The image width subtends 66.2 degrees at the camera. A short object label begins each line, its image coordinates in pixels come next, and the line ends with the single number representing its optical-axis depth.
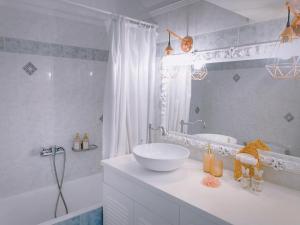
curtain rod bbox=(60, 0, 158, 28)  1.98
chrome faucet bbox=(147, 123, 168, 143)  2.29
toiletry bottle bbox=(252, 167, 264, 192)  1.44
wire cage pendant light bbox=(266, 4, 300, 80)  1.43
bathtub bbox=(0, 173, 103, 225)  2.30
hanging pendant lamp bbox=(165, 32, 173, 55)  2.21
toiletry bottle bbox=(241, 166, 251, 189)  1.47
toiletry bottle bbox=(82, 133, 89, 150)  2.77
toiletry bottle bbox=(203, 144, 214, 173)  1.72
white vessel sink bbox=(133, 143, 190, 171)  1.62
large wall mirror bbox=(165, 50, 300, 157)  1.48
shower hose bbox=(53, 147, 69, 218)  2.61
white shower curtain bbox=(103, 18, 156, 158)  2.04
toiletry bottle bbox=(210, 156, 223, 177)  1.65
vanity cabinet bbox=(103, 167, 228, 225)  1.31
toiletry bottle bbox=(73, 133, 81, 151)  2.71
